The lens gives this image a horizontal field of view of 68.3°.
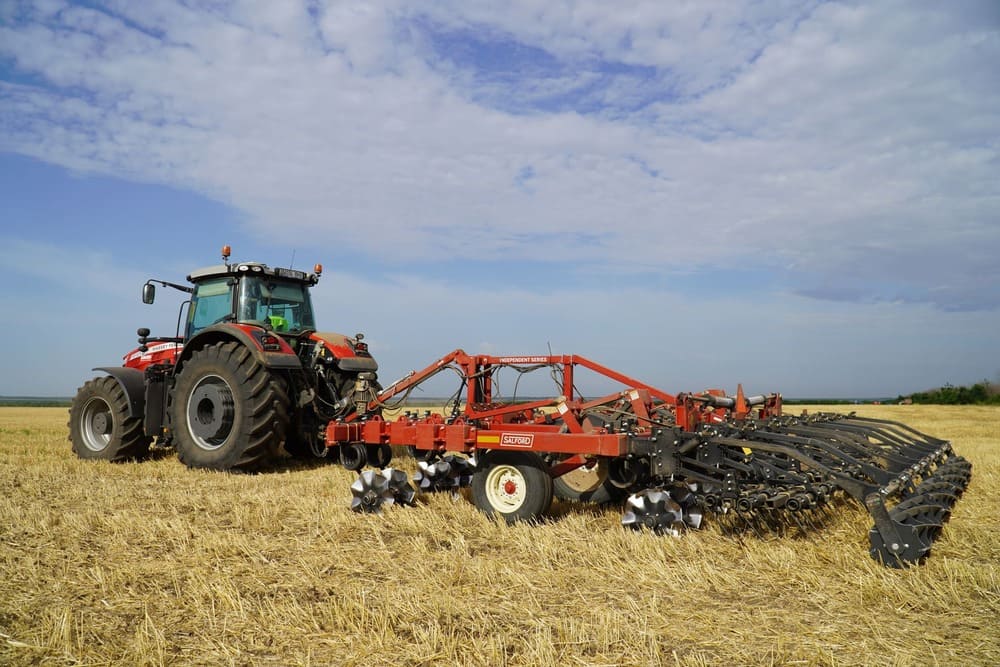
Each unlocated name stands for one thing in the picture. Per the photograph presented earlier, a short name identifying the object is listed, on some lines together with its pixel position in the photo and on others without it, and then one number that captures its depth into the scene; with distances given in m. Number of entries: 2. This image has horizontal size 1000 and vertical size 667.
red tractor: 7.46
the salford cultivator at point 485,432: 4.84
